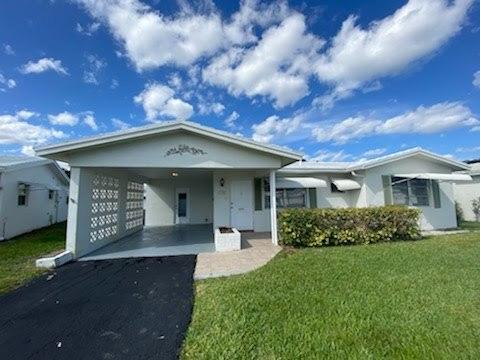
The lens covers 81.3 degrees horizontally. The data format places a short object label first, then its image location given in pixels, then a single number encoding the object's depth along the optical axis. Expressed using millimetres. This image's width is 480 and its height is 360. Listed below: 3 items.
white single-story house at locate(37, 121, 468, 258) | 10383
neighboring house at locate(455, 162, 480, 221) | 19125
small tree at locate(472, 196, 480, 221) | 19156
